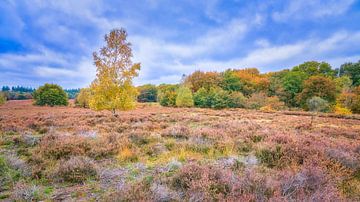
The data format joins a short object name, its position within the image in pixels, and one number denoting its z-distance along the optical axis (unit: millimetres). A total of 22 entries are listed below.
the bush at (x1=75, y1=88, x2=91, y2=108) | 50731
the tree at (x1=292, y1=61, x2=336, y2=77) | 61209
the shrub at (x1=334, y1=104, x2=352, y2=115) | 37156
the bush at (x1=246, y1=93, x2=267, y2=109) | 46781
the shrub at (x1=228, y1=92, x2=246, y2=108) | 49719
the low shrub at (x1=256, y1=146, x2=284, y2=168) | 5667
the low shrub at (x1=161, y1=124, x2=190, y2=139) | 9680
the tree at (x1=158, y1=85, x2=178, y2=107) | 57844
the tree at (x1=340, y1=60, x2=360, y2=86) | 64113
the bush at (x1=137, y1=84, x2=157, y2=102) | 90250
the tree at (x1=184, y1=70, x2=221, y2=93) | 63906
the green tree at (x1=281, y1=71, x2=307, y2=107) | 51719
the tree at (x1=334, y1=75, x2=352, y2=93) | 52800
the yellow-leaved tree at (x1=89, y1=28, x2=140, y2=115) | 15383
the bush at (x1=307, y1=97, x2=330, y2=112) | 35838
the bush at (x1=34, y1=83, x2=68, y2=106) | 52125
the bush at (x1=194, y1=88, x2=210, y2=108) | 54006
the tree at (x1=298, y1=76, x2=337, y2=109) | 42031
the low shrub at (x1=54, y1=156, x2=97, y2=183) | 4543
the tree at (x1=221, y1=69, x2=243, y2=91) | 61250
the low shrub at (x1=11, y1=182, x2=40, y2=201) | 3525
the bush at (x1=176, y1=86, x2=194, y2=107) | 51709
